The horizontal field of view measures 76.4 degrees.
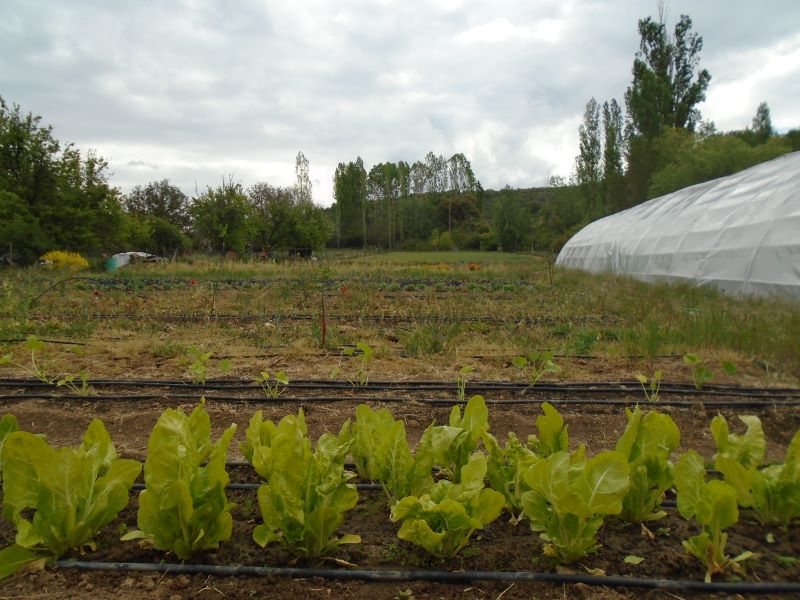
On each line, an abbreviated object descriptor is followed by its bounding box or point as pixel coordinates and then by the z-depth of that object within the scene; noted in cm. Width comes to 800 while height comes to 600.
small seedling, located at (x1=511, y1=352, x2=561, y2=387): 327
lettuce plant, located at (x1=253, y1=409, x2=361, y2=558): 154
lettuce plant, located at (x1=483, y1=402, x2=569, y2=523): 179
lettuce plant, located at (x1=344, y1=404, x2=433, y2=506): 183
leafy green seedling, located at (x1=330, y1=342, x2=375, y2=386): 346
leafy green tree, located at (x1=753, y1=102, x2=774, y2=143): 3780
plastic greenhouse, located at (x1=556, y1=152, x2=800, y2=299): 749
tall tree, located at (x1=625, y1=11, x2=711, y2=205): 3094
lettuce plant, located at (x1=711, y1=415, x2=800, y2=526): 160
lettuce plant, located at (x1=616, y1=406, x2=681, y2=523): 174
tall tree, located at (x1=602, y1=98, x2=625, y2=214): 3431
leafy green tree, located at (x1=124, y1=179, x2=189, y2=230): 4697
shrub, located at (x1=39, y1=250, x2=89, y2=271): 1725
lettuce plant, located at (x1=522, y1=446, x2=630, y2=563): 143
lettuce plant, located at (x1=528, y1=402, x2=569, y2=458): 193
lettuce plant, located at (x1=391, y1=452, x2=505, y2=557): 146
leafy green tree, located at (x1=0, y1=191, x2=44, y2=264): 1903
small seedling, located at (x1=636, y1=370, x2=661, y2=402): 303
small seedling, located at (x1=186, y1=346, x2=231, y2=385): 344
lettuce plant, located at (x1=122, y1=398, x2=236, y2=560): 153
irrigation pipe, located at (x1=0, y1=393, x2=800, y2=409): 327
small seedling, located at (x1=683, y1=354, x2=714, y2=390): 351
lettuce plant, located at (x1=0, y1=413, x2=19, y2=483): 194
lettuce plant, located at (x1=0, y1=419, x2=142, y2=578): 150
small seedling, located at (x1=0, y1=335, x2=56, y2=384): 320
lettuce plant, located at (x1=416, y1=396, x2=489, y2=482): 181
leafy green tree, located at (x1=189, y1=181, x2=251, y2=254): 2491
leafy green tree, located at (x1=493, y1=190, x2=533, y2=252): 4753
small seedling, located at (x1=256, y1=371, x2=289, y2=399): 325
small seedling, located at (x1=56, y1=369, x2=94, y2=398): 344
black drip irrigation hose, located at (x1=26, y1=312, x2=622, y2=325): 698
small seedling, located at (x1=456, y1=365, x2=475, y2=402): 312
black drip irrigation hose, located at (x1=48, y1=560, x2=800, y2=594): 141
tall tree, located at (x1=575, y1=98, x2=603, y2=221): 3988
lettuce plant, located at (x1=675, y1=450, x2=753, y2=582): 141
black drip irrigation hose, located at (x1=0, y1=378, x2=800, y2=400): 361
